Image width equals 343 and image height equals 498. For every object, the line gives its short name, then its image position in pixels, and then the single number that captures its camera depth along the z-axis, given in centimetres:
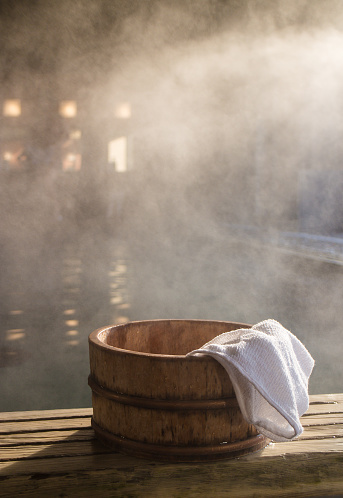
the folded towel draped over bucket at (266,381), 71
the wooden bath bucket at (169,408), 72
